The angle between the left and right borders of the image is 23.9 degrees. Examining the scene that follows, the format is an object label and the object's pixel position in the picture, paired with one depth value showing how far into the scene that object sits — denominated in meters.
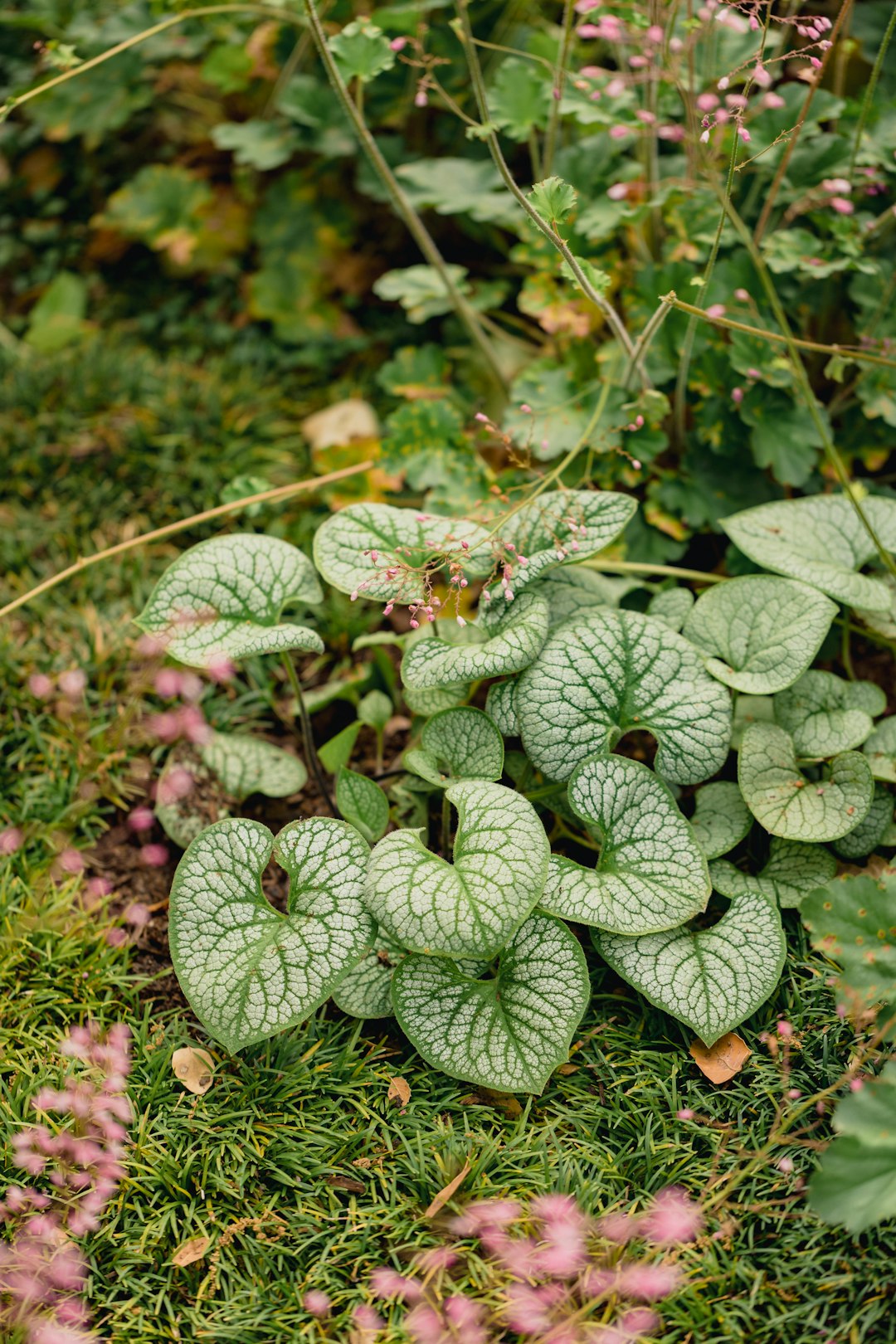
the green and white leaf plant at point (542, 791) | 1.11
